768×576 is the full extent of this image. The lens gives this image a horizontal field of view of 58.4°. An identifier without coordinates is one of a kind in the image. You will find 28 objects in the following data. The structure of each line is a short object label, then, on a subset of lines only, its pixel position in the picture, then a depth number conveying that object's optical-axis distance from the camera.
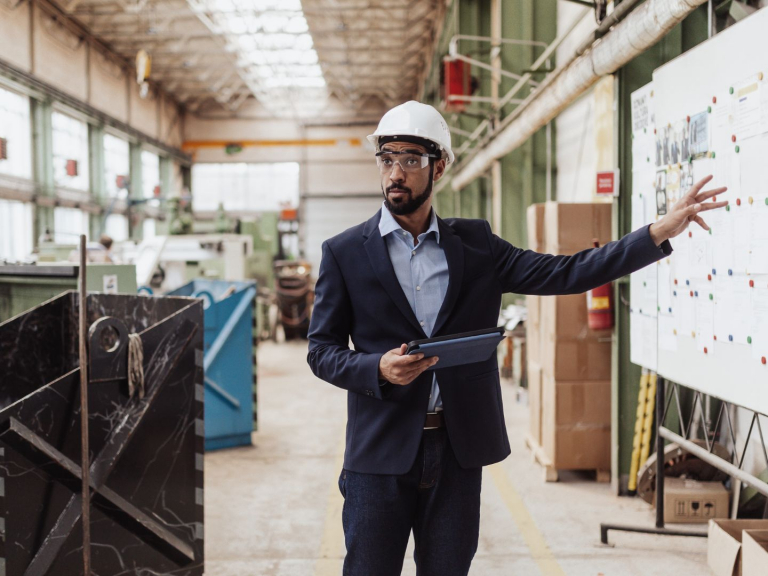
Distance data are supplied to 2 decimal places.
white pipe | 3.47
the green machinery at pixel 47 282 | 4.20
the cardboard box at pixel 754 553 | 2.77
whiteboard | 2.72
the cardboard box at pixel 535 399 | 5.34
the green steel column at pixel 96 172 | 16.62
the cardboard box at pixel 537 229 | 5.22
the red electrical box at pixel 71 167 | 14.36
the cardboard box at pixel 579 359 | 4.88
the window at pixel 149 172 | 20.34
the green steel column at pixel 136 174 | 19.25
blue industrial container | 5.90
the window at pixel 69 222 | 14.87
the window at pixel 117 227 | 17.79
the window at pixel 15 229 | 12.87
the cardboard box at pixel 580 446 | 4.90
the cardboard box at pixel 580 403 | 4.89
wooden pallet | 4.96
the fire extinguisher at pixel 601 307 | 4.68
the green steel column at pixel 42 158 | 13.76
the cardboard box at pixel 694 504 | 4.04
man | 1.93
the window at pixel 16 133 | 12.68
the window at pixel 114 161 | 17.70
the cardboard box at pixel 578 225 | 4.87
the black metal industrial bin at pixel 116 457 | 2.39
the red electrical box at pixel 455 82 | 9.04
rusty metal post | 2.32
